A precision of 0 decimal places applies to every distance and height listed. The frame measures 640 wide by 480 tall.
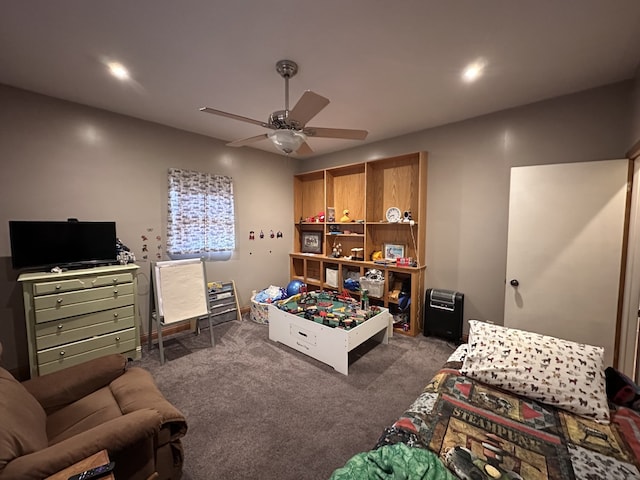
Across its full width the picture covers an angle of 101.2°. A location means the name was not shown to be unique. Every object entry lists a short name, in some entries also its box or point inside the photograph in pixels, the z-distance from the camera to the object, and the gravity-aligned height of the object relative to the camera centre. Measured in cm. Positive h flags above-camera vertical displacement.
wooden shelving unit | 351 +4
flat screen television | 236 -18
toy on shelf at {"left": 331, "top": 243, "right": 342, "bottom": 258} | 444 -45
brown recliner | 102 -98
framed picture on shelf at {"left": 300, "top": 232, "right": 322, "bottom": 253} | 482 -33
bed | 102 -95
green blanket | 96 -92
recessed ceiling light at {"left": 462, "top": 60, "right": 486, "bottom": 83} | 204 +124
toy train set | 280 -101
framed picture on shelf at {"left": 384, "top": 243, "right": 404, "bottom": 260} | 382 -40
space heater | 313 -110
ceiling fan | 179 +75
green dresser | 227 -85
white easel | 300 -80
